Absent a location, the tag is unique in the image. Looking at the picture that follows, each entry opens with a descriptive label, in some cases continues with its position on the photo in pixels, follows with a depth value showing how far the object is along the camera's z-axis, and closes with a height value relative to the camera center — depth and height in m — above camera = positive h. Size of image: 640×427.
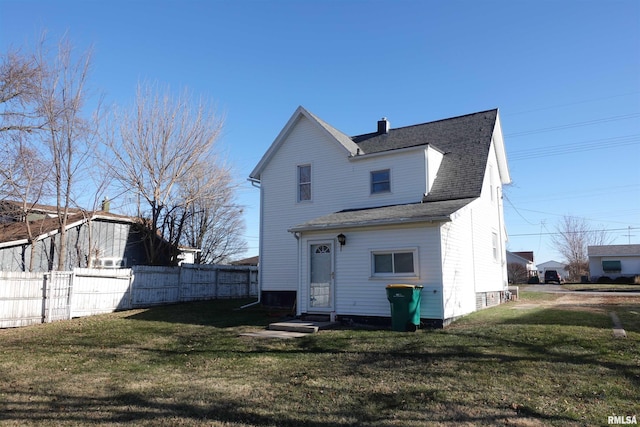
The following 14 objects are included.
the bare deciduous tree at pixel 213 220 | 26.27 +4.49
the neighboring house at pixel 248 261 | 47.53 +1.03
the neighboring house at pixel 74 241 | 19.80 +1.52
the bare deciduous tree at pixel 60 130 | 17.81 +5.91
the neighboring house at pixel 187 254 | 28.44 +1.10
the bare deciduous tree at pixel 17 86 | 16.34 +7.15
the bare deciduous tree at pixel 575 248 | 64.69 +2.81
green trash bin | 11.17 -1.01
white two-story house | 12.23 +1.80
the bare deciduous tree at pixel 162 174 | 22.00 +5.06
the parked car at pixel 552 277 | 48.04 -1.14
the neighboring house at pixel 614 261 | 47.16 +0.57
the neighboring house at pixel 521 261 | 60.39 +0.86
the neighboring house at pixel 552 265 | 87.87 +0.37
